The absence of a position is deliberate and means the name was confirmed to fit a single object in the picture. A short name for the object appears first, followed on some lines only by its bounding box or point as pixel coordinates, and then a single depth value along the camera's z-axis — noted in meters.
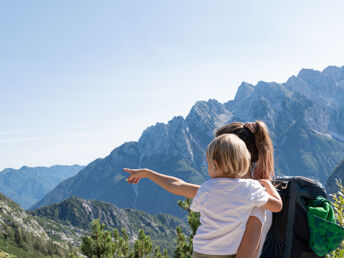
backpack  3.56
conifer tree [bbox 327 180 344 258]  6.64
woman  3.36
